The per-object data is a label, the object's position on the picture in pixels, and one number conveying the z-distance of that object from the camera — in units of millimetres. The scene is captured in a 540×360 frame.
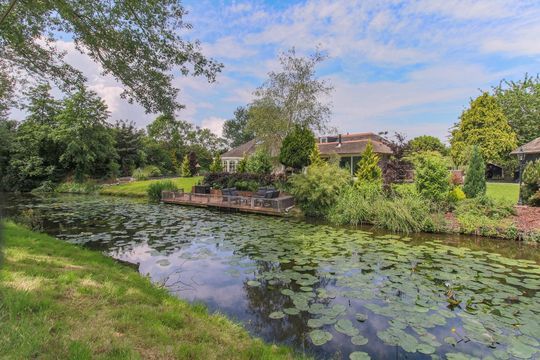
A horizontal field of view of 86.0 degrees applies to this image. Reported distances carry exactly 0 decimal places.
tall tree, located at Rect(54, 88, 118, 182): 22938
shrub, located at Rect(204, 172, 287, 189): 16819
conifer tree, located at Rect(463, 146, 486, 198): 11922
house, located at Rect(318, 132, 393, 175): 22469
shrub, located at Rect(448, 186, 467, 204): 11094
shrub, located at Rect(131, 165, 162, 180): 27828
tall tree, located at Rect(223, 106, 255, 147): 58691
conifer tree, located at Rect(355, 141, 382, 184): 14523
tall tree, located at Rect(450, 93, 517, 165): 24109
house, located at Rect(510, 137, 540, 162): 16156
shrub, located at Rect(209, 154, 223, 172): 22939
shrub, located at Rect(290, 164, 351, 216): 12320
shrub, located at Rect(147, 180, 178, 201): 18344
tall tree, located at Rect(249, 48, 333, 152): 18891
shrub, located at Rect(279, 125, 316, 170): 16422
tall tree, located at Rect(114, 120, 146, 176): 31141
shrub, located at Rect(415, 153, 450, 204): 10977
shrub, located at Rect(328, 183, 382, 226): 11000
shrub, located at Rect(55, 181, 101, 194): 22828
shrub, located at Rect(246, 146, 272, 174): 19047
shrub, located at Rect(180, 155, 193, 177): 29281
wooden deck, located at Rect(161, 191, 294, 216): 13120
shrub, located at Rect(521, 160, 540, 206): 10962
